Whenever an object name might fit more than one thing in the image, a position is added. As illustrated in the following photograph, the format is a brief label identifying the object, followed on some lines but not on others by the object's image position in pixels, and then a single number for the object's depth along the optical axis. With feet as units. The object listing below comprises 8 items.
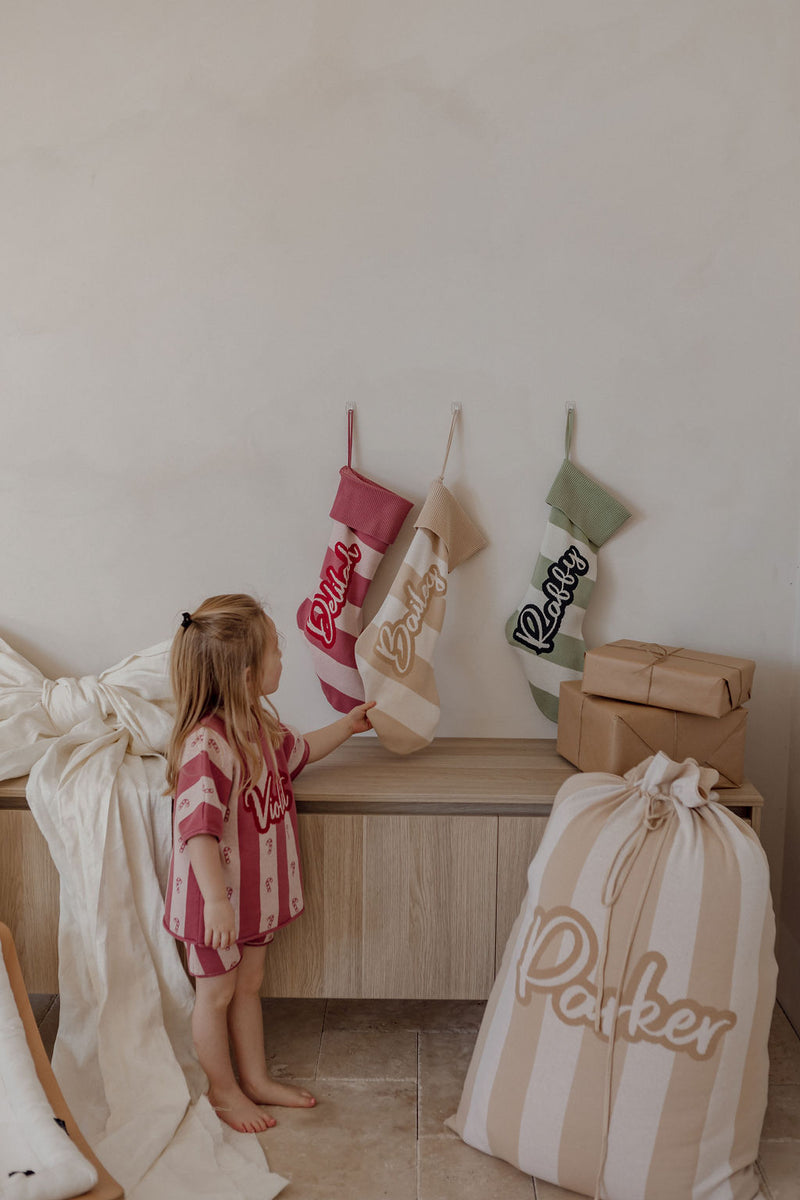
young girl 5.39
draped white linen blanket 5.31
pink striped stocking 6.66
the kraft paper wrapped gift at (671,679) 5.70
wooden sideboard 5.89
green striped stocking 6.78
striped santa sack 4.78
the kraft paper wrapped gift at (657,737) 5.80
